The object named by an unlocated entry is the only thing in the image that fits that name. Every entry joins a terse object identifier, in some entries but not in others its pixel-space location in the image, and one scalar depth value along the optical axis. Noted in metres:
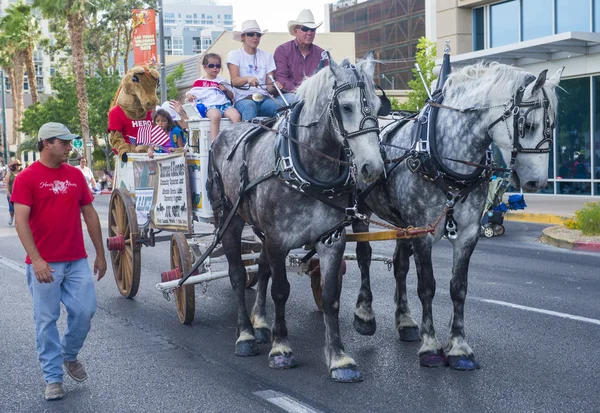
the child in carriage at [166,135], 9.82
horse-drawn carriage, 5.82
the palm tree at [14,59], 54.34
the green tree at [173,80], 45.66
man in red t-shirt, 5.58
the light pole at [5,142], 60.09
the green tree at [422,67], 25.98
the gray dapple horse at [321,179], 5.59
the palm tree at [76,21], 37.69
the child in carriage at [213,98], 8.16
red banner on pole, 27.84
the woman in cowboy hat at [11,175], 21.72
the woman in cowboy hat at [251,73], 8.25
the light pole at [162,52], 29.72
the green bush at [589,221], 14.73
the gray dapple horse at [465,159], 5.86
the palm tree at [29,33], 53.97
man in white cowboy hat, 8.06
